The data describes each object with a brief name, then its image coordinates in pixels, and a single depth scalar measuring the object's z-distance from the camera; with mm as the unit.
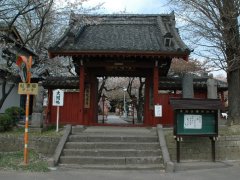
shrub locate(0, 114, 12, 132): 16234
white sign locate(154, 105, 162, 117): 16125
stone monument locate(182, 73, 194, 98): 18000
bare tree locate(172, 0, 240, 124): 15141
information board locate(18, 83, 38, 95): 12027
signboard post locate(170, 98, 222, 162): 13203
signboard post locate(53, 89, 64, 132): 15797
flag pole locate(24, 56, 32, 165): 11836
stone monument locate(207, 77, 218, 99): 17125
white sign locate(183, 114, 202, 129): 13297
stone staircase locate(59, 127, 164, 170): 12430
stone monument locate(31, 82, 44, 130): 16495
